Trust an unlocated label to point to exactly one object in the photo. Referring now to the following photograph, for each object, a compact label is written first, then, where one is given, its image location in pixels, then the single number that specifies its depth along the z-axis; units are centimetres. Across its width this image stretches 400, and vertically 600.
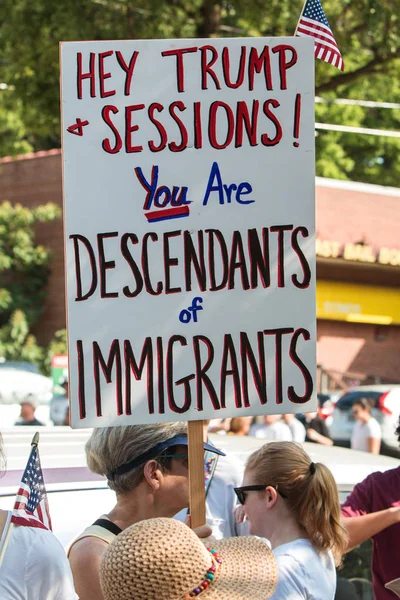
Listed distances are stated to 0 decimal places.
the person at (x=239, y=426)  1001
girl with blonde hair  299
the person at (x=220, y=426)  1045
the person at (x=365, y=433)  1164
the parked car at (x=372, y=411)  1448
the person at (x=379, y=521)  356
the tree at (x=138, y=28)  1237
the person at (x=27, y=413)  1289
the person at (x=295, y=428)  1162
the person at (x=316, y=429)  1217
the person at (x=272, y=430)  1100
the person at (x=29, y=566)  232
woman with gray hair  303
